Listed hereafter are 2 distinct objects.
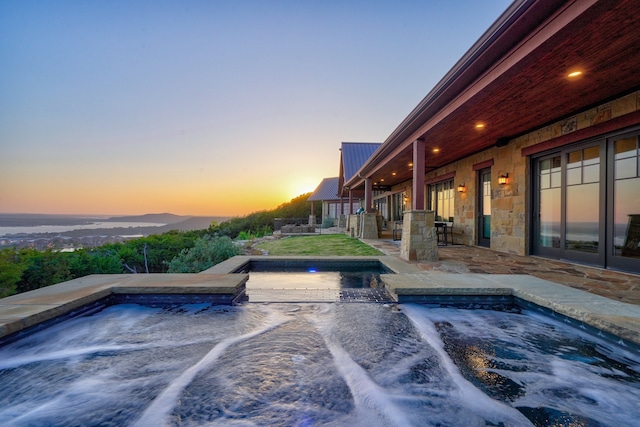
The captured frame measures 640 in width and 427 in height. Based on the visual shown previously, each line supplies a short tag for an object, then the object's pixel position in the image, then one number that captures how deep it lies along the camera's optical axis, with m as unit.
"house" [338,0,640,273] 2.95
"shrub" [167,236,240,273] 6.06
